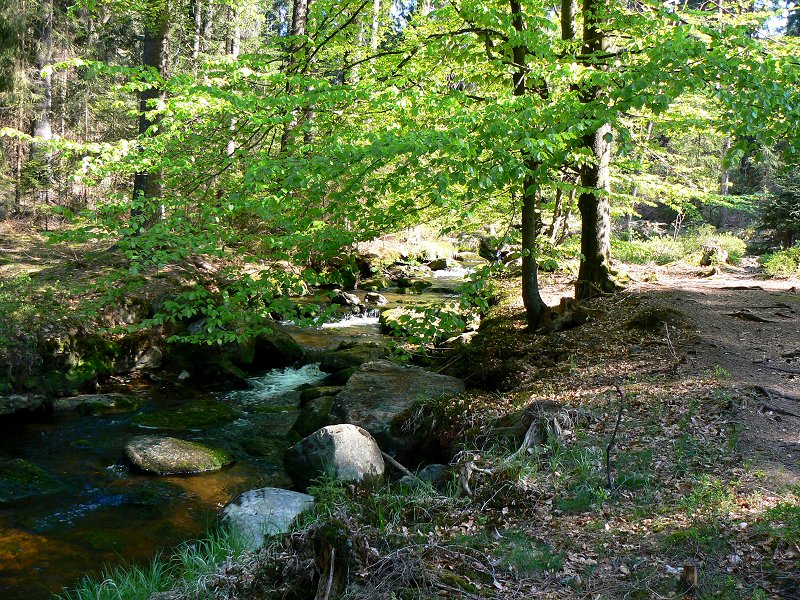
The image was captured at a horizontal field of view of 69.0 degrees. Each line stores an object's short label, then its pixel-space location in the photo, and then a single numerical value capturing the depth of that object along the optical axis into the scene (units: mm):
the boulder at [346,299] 16594
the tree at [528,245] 8352
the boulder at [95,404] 9516
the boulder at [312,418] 8297
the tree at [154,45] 13469
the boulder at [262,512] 5152
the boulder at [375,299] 17953
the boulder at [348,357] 11562
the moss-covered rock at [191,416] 9234
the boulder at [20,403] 8953
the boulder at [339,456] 6000
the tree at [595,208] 9055
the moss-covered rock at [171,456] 7633
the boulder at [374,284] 20250
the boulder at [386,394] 7035
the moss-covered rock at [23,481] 6969
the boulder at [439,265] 25567
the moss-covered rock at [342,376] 10777
